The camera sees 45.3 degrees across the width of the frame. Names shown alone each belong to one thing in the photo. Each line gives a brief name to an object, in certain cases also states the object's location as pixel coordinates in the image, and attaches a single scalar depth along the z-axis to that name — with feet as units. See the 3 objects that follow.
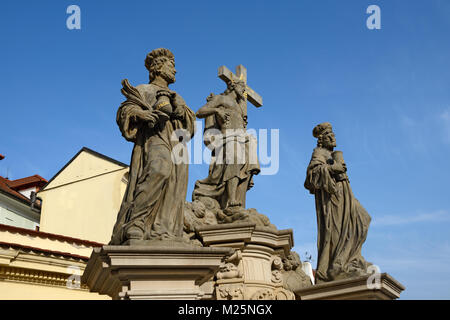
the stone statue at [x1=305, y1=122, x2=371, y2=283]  24.97
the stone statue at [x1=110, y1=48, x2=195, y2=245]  15.80
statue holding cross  26.08
